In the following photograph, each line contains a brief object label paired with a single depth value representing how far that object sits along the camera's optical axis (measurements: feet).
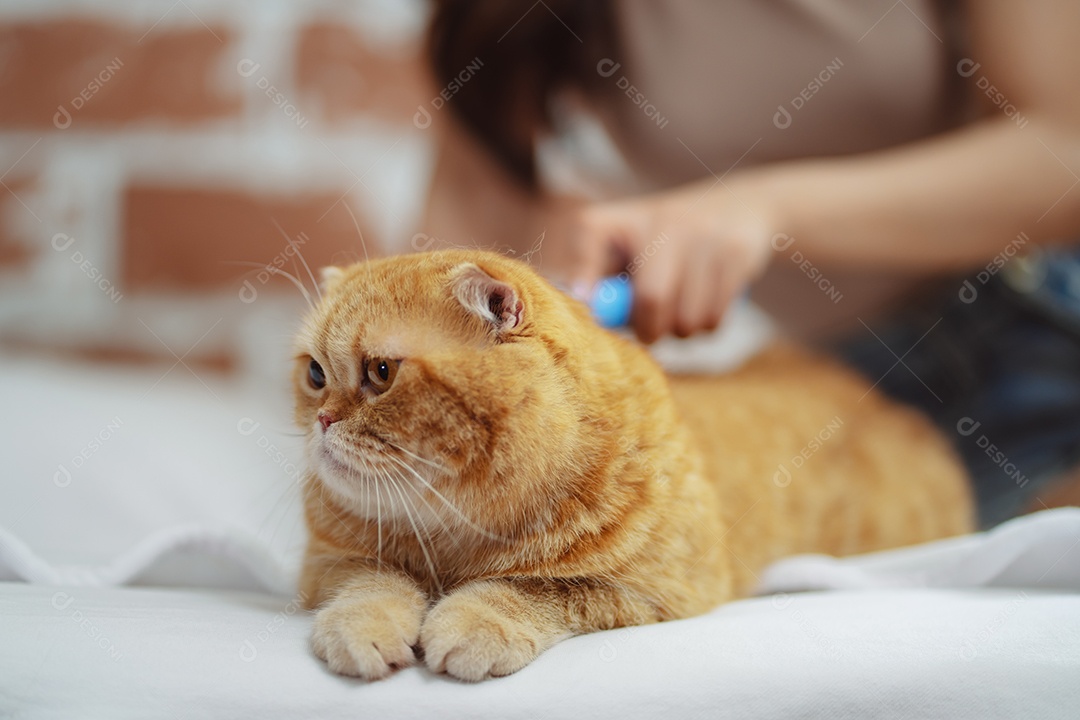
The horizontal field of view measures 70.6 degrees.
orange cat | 1.98
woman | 3.62
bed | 1.63
